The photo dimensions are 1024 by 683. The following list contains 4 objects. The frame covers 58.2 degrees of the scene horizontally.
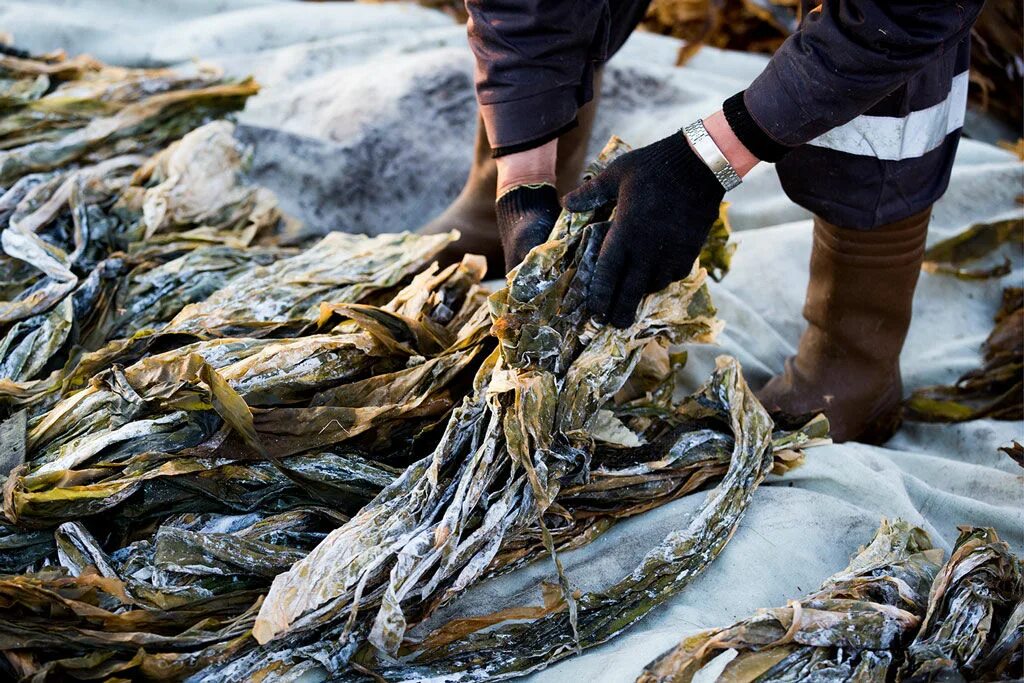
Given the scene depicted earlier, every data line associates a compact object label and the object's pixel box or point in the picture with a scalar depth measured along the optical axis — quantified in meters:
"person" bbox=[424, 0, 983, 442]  1.47
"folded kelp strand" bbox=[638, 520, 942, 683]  1.28
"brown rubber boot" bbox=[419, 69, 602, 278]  2.39
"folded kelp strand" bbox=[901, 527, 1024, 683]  1.30
